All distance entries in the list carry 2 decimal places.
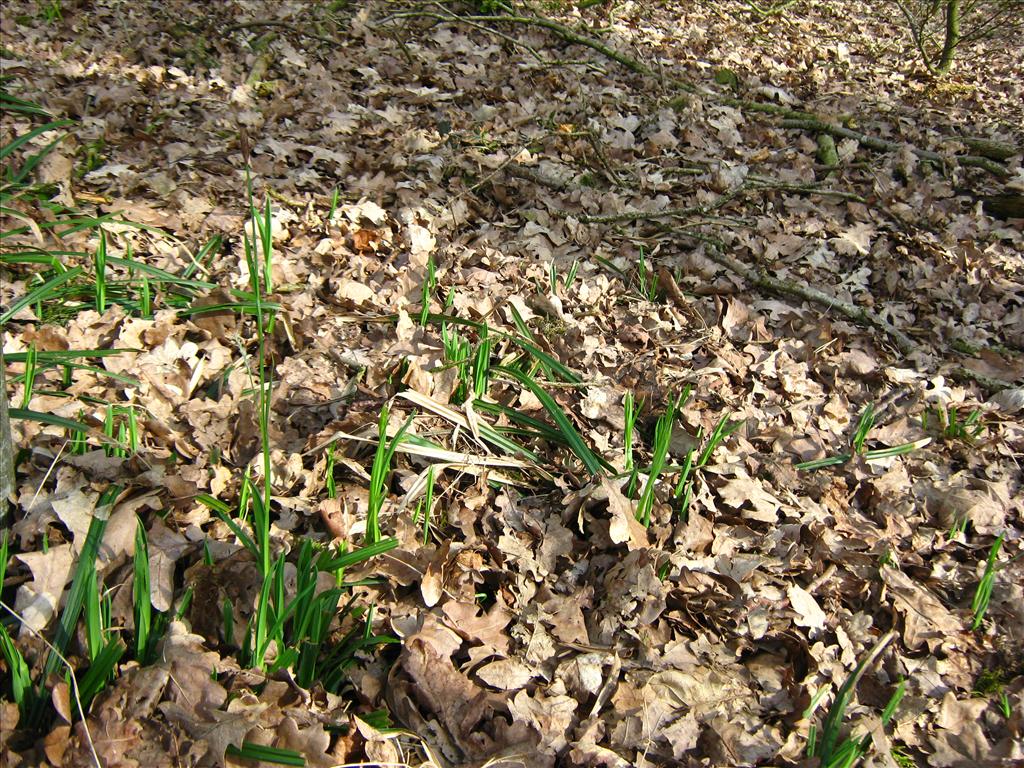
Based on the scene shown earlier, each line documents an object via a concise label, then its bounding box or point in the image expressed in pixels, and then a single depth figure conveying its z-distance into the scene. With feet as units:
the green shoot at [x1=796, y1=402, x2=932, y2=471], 8.33
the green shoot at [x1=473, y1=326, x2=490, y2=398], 8.20
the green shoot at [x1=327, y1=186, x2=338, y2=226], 11.15
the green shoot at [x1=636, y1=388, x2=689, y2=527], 6.95
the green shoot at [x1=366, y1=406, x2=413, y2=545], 6.27
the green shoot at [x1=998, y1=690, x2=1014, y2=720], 6.09
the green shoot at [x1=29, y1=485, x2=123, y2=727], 4.95
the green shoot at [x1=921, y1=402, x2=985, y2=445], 9.04
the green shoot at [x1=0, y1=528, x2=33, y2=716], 4.79
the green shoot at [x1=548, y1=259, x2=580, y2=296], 10.54
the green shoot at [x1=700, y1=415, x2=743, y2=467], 7.70
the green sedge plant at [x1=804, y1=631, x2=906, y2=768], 5.15
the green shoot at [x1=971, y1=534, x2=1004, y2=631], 6.64
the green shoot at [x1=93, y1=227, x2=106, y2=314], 8.39
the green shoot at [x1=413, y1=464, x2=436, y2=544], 6.73
